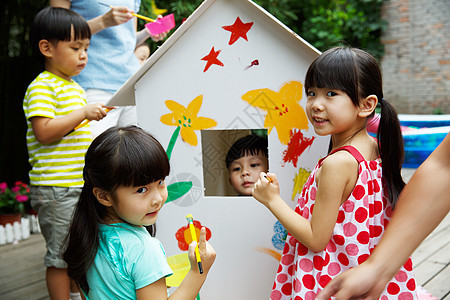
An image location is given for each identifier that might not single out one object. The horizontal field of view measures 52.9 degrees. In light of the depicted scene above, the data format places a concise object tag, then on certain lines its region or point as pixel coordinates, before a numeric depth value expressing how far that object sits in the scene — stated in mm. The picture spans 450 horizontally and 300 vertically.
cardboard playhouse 1381
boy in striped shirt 1651
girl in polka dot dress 1119
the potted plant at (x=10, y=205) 2984
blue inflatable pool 4484
